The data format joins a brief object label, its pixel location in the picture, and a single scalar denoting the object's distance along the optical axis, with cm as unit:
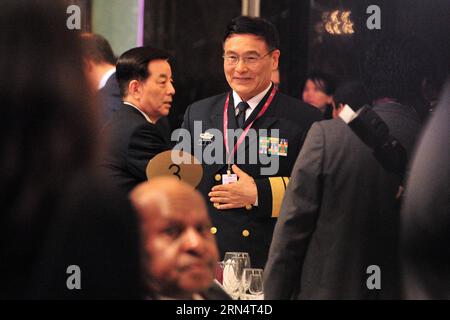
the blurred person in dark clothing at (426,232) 240
